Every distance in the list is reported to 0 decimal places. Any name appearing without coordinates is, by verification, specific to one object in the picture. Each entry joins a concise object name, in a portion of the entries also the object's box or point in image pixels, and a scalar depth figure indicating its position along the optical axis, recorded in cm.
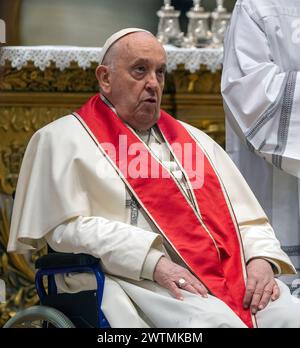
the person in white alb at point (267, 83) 951
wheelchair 808
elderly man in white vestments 802
